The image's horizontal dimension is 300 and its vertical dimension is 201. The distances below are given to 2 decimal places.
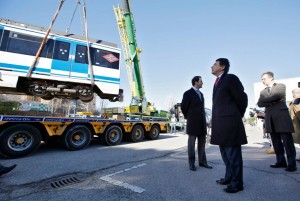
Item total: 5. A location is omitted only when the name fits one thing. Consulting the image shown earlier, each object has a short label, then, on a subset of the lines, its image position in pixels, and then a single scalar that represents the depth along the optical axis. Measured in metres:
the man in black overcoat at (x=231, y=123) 2.58
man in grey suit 3.56
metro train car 5.82
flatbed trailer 4.70
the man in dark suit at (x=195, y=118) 3.83
